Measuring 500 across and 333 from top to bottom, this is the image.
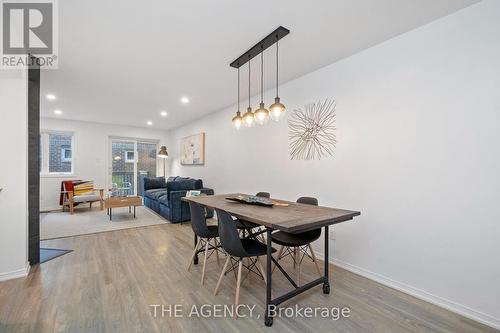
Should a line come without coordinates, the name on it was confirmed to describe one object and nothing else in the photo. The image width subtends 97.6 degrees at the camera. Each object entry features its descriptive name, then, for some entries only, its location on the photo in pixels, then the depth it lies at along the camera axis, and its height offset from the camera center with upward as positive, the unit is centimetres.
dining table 167 -43
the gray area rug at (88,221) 406 -123
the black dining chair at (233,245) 188 -70
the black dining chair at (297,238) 221 -76
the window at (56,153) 599 +32
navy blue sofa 475 -80
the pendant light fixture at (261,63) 226 +135
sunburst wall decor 290 +51
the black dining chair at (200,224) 243 -66
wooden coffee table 483 -84
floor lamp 681 +38
